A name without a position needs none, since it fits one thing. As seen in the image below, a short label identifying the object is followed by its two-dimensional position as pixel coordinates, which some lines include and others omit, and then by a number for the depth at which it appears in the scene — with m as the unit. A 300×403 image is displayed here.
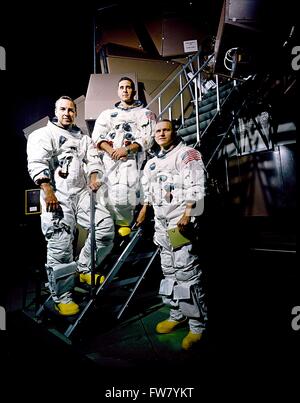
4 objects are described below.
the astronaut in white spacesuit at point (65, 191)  3.39
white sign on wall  8.18
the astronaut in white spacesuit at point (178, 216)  2.93
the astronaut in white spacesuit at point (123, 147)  3.81
